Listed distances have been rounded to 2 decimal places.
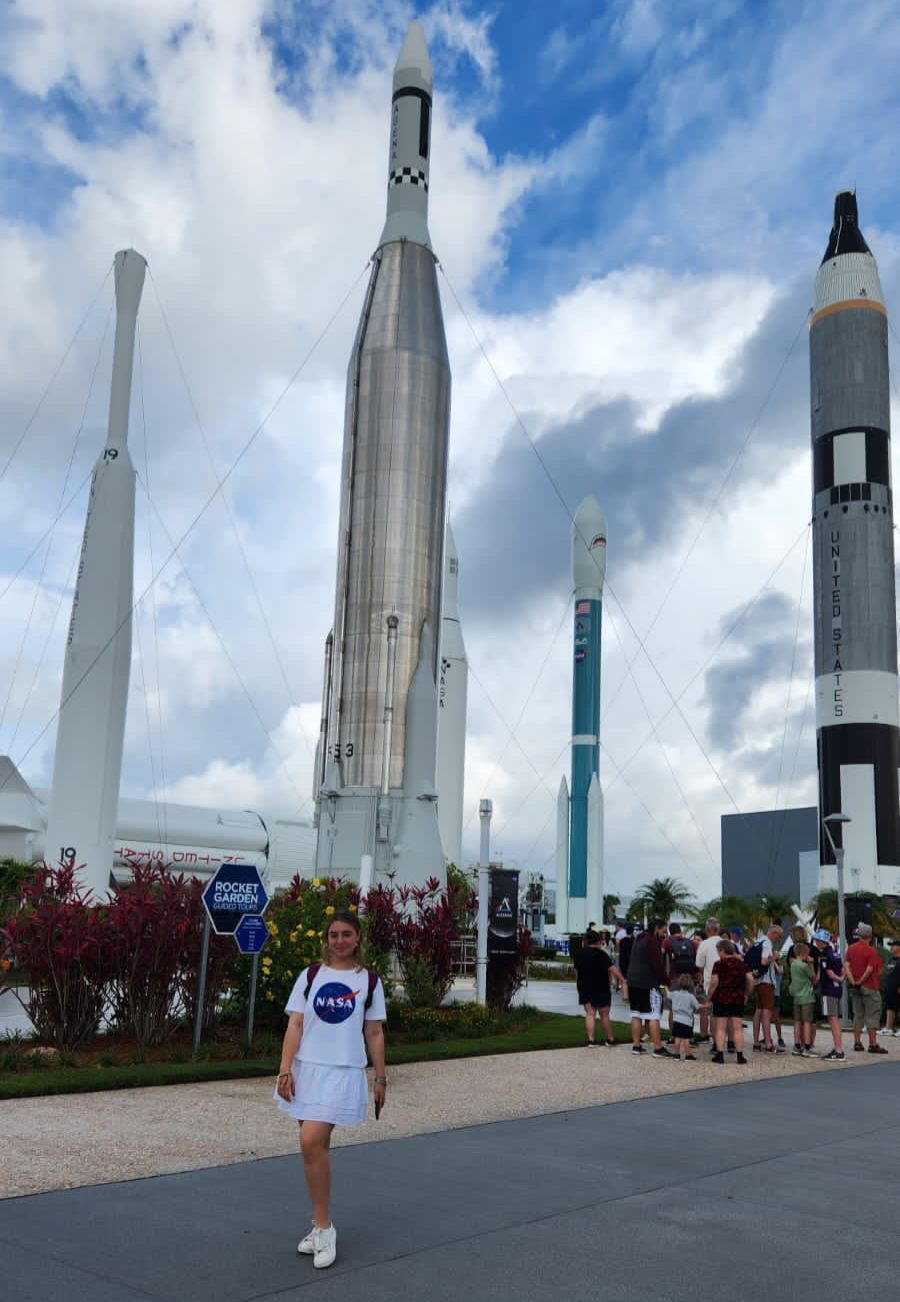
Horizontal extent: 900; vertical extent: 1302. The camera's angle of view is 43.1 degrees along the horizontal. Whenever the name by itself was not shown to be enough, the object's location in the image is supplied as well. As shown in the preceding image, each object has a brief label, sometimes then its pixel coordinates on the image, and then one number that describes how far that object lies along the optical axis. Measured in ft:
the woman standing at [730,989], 45.06
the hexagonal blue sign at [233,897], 39.24
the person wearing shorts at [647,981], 46.21
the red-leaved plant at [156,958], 40.81
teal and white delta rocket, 154.51
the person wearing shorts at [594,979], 49.44
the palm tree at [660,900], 210.18
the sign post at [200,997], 39.34
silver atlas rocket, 87.35
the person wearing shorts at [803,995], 48.70
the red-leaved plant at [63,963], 39.52
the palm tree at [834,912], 120.26
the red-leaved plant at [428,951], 53.36
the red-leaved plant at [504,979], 59.26
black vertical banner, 59.11
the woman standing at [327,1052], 17.19
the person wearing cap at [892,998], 62.69
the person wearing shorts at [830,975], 50.78
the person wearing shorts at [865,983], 53.98
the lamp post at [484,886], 56.70
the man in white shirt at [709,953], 46.57
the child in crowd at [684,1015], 45.75
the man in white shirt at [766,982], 50.42
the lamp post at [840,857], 69.72
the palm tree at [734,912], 148.02
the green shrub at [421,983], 53.26
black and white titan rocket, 134.10
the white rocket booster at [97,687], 71.41
